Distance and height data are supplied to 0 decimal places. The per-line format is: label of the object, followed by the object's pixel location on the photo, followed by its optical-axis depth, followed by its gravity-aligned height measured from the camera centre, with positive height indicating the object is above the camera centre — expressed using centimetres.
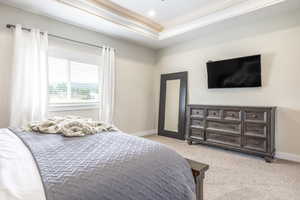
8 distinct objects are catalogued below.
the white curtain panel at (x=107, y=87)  368 +29
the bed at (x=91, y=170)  66 -32
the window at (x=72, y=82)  322 +34
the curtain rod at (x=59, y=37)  273 +115
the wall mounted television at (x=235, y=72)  310 +60
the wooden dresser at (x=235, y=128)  274 -44
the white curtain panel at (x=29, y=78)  270 +34
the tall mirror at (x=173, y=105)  420 -7
